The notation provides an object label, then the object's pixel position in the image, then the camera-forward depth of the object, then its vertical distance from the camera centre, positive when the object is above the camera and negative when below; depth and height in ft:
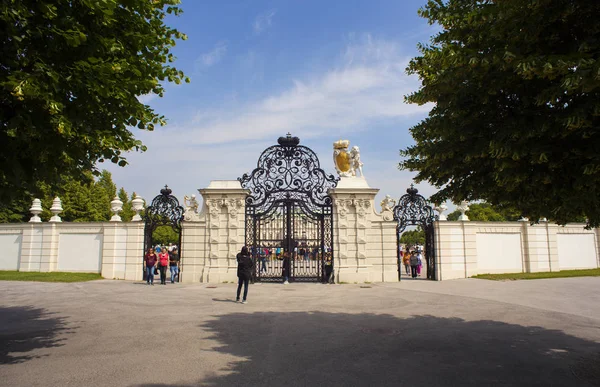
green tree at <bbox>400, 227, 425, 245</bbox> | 184.84 +2.05
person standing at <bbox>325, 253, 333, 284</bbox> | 59.72 -3.80
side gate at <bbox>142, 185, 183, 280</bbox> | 63.72 +4.35
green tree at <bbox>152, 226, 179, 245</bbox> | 178.29 +2.59
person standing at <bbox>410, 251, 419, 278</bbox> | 67.93 -3.62
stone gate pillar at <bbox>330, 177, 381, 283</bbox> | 59.57 +1.83
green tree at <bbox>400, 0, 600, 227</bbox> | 14.32 +5.43
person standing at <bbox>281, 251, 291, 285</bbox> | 59.41 -3.74
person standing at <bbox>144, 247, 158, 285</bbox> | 58.70 -3.42
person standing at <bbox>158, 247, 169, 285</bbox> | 59.31 -3.07
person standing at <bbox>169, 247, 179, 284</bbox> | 62.85 -3.22
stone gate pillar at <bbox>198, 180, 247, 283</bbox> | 59.31 +2.24
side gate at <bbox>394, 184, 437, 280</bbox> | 64.13 +3.80
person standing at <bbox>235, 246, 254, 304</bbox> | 41.16 -2.64
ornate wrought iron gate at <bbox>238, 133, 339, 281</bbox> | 60.80 +4.34
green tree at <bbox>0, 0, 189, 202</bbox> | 16.58 +6.86
